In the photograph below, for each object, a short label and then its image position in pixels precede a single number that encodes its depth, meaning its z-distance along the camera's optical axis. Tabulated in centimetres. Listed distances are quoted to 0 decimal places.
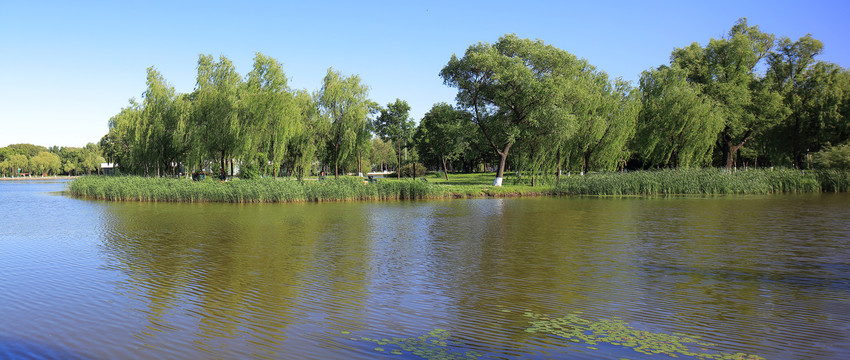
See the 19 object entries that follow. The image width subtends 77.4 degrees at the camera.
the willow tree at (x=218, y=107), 3797
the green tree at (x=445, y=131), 4378
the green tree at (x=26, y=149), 15060
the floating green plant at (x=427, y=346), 555
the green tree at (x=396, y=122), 6200
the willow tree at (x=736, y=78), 4919
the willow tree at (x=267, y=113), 3719
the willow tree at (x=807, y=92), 5134
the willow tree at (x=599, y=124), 4247
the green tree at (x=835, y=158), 3988
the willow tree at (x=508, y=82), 3959
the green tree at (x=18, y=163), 12750
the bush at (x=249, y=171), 3766
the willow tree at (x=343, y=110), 4288
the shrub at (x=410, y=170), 7635
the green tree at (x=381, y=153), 10348
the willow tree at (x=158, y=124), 4106
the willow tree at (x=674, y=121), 4472
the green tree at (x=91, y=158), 11538
